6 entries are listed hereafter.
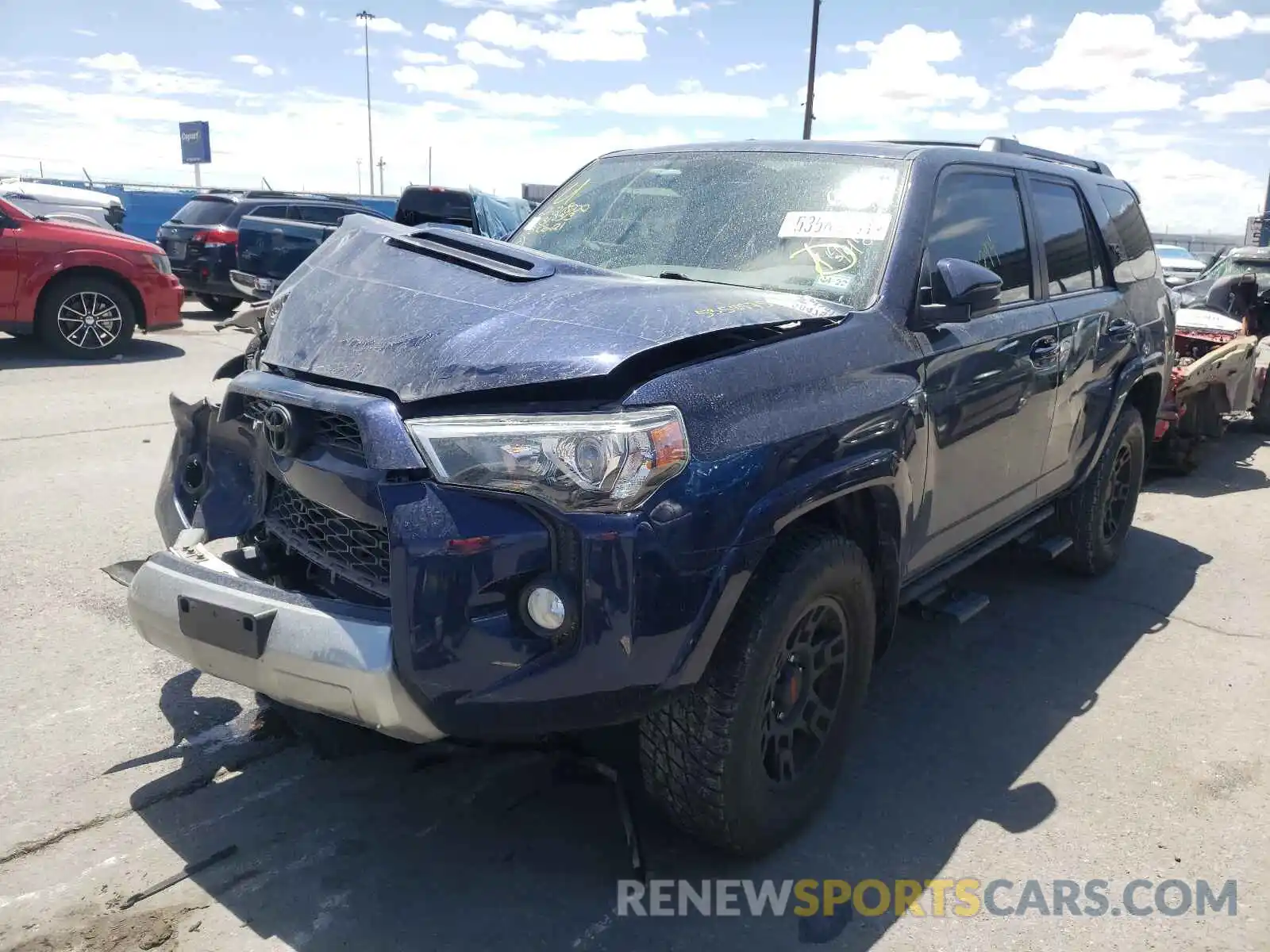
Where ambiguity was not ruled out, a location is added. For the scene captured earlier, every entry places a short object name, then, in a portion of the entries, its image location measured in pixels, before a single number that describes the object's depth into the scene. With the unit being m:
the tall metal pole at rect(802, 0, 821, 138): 27.02
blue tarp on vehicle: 13.84
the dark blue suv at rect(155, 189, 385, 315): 14.54
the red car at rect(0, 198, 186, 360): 9.80
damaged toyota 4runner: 2.28
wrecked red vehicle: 7.48
